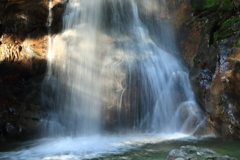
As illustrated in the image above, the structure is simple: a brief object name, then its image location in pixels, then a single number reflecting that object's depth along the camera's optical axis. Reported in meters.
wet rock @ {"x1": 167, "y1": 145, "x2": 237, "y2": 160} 4.48
